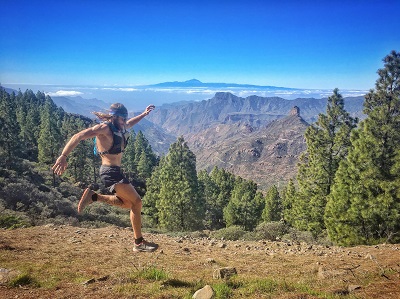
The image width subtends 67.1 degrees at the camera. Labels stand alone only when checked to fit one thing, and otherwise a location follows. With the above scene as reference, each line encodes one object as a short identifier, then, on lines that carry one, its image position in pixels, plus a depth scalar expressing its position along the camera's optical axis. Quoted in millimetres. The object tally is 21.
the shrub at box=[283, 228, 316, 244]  18384
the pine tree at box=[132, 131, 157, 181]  60406
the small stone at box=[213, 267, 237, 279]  6043
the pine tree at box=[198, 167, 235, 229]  45938
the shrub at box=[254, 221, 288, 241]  19834
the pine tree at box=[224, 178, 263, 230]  40719
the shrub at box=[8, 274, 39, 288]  5086
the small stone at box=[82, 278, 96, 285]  5240
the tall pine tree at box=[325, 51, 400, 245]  15755
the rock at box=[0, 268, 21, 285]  5188
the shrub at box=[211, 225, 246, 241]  18594
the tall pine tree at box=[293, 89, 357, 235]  22203
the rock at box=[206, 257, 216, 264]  8102
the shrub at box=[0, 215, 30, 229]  13256
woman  5691
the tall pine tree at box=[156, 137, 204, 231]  28781
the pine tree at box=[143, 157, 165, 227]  37938
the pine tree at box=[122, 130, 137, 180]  62728
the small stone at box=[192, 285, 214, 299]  4633
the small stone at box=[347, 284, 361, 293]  5049
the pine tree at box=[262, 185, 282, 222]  41094
